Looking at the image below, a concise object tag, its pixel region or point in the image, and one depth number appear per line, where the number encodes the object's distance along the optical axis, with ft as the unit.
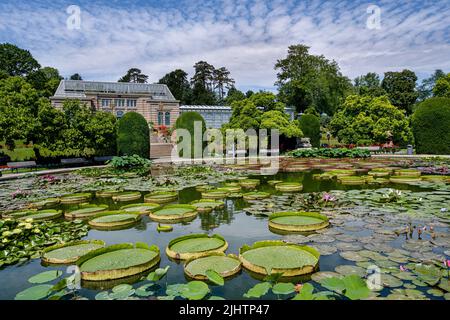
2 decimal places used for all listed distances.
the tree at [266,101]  100.07
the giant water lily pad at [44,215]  27.35
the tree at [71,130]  68.49
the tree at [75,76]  264.11
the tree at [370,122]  95.02
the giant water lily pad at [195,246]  17.95
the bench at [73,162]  74.48
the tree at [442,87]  114.95
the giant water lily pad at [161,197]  33.26
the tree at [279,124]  93.76
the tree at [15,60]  169.07
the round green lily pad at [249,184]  40.29
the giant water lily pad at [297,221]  22.38
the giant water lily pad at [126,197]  34.88
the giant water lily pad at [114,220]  25.26
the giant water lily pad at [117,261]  15.71
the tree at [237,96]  191.21
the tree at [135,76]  270.57
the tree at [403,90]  168.35
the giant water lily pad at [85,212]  27.98
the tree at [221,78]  257.14
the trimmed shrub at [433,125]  77.41
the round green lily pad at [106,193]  37.53
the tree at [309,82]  160.56
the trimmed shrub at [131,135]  81.71
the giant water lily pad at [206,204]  29.25
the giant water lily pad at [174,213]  26.35
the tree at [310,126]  108.17
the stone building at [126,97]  149.76
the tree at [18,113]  63.51
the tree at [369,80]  220.99
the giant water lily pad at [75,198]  34.45
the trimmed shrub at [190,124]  92.41
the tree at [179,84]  228.84
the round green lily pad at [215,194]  34.22
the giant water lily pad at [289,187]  37.63
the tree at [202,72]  254.88
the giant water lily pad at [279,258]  15.48
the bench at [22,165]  66.74
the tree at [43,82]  155.12
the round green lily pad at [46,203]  32.20
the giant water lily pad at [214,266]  15.48
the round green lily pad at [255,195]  33.27
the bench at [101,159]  80.64
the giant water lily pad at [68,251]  18.00
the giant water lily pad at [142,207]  28.71
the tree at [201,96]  218.79
